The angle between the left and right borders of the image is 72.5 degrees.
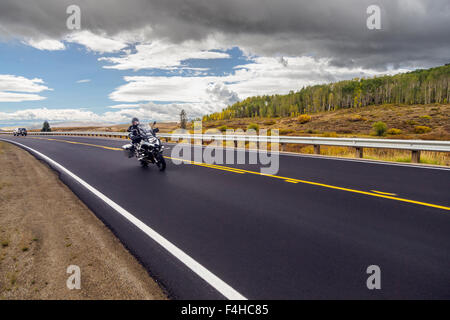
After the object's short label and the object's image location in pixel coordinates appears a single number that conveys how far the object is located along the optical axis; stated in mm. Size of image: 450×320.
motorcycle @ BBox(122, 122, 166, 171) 11703
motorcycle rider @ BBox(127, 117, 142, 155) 12445
